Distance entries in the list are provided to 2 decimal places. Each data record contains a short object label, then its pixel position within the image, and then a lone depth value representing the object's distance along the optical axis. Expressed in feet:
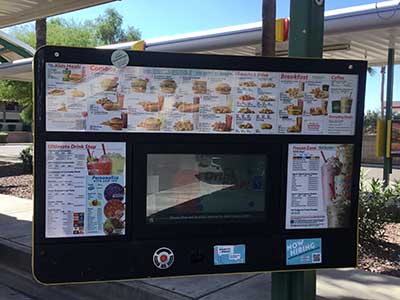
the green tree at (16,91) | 66.69
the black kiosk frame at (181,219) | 7.43
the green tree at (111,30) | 131.34
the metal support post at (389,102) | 30.25
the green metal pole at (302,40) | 8.09
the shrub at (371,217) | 18.15
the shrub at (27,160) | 44.56
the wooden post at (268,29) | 19.27
